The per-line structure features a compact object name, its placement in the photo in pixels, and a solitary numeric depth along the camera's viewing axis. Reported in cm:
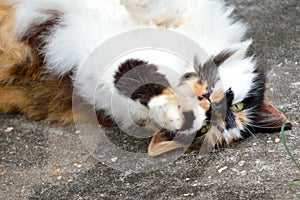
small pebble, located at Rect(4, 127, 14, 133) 585
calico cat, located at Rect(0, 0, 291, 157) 506
